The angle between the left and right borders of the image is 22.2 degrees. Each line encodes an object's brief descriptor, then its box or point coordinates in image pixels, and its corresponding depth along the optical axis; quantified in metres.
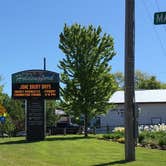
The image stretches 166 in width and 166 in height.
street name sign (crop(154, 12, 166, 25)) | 10.68
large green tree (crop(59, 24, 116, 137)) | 30.41
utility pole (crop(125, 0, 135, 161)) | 15.78
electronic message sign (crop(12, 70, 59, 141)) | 26.86
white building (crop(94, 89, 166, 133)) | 48.25
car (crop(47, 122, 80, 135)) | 43.66
